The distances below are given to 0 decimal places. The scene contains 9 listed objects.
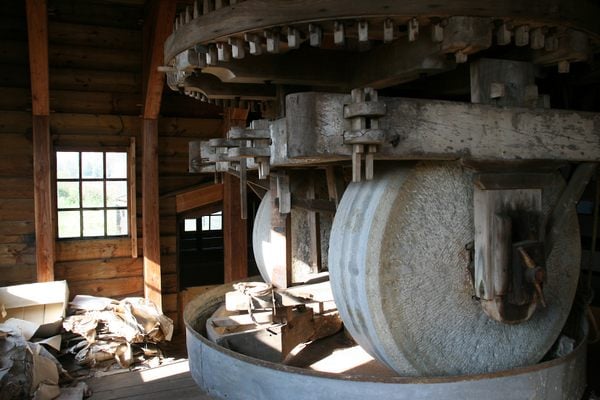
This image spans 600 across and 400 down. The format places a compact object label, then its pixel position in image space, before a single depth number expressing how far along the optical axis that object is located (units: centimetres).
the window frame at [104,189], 708
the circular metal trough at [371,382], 213
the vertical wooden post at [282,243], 366
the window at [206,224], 990
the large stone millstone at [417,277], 227
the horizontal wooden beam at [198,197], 746
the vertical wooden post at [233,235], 724
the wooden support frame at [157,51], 570
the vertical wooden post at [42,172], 621
